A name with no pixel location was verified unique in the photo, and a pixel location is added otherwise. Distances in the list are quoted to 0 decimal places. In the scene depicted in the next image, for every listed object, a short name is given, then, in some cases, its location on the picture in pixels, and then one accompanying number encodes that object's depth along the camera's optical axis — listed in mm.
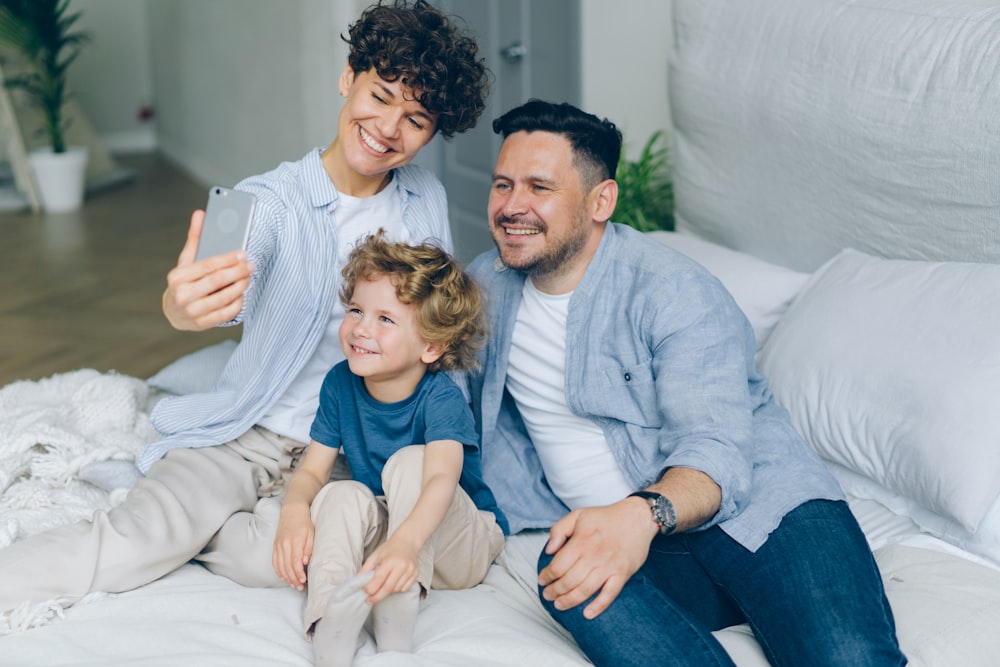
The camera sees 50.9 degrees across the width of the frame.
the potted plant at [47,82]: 5703
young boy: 1525
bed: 1572
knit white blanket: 1934
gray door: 3723
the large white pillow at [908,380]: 1688
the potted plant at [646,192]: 3031
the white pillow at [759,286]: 2232
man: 1522
